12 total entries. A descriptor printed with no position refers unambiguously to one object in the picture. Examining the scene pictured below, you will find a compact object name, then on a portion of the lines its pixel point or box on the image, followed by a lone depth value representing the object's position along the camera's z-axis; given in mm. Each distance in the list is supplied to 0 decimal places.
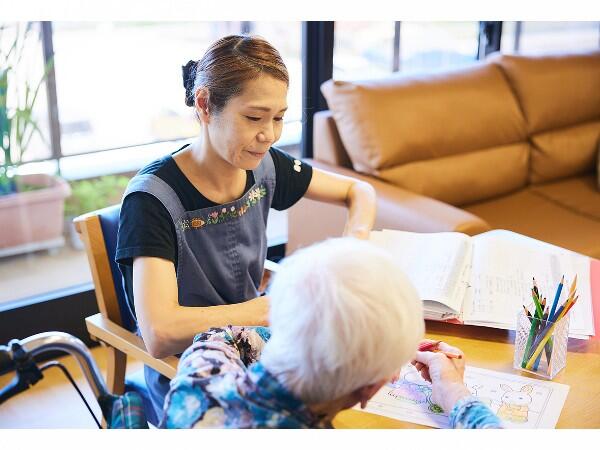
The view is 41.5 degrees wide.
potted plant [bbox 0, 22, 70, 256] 2760
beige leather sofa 2988
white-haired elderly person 1025
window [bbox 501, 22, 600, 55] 4093
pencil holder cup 1512
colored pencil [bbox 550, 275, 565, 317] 1529
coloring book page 1395
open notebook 1700
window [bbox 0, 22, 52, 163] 2729
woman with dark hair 1582
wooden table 1394
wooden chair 1890
